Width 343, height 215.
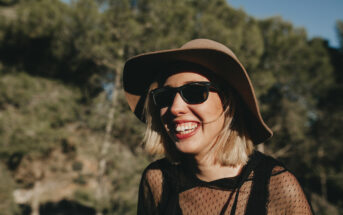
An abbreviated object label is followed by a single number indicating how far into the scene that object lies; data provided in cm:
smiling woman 107
